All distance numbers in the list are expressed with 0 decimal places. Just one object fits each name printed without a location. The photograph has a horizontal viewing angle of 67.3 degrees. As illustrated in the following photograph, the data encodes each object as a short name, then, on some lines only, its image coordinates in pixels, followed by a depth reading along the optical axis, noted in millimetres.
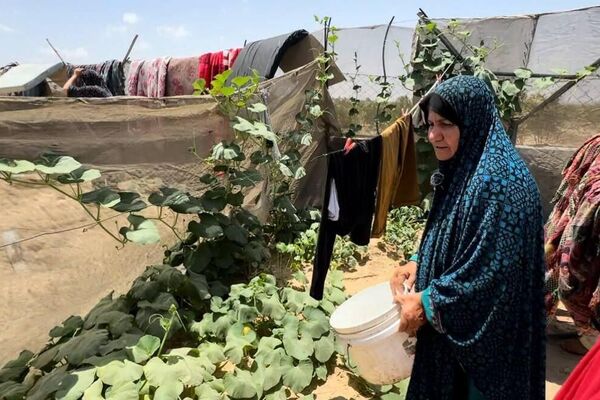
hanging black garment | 2301
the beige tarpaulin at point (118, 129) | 2102
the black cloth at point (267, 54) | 4207
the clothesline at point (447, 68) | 4517
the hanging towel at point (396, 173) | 2510
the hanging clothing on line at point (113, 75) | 5859
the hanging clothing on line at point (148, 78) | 5258
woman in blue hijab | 1280
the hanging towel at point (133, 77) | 5551
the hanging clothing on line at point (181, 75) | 5047
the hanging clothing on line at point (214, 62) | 4832
